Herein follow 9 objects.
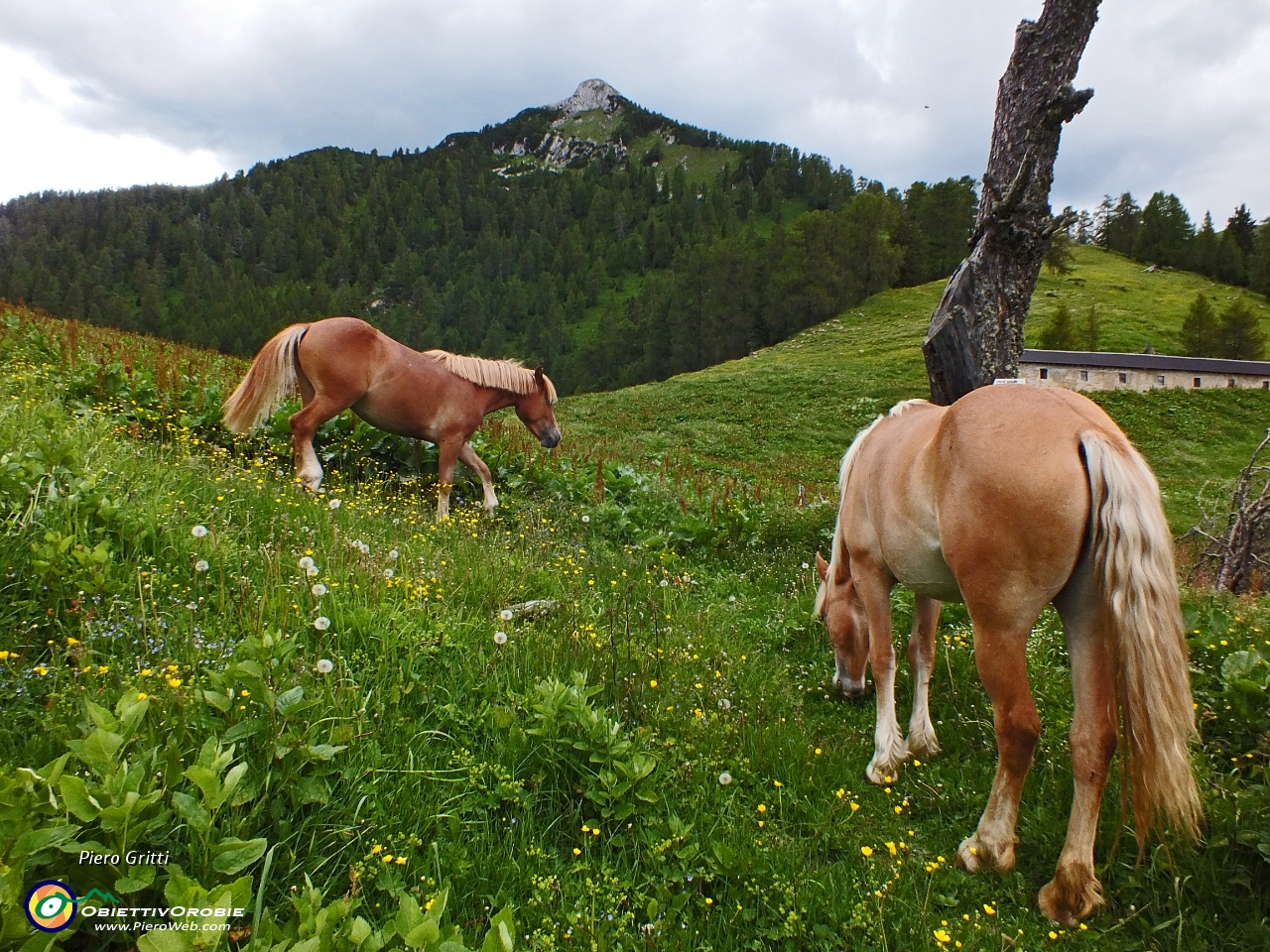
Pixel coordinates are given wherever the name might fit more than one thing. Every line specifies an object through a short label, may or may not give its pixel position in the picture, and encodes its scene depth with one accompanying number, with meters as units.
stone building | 43.34
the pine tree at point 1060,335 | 50.56
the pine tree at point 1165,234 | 89.31
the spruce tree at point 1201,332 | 53.28
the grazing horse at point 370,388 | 7.02
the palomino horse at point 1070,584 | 2.76
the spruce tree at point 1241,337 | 55.62
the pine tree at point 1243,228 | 90.62
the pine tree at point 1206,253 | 84.50
